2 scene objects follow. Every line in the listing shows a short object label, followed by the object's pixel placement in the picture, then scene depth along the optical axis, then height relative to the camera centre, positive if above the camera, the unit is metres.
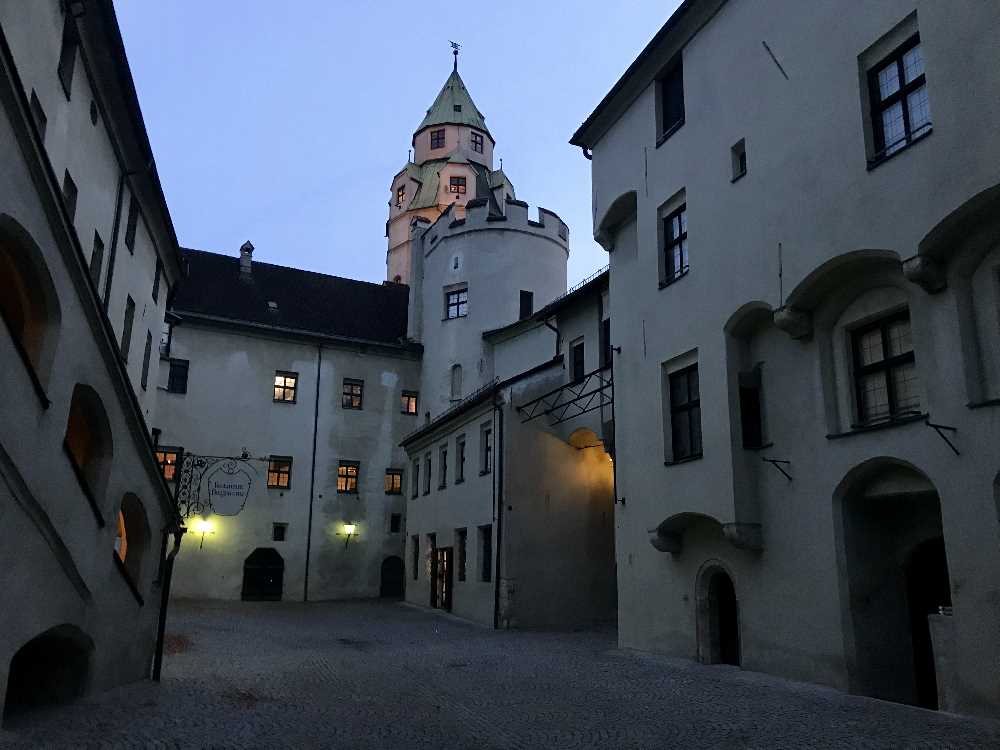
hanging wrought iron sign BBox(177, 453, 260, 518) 35.25 +3.78
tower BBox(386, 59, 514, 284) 55.41 +26.46
